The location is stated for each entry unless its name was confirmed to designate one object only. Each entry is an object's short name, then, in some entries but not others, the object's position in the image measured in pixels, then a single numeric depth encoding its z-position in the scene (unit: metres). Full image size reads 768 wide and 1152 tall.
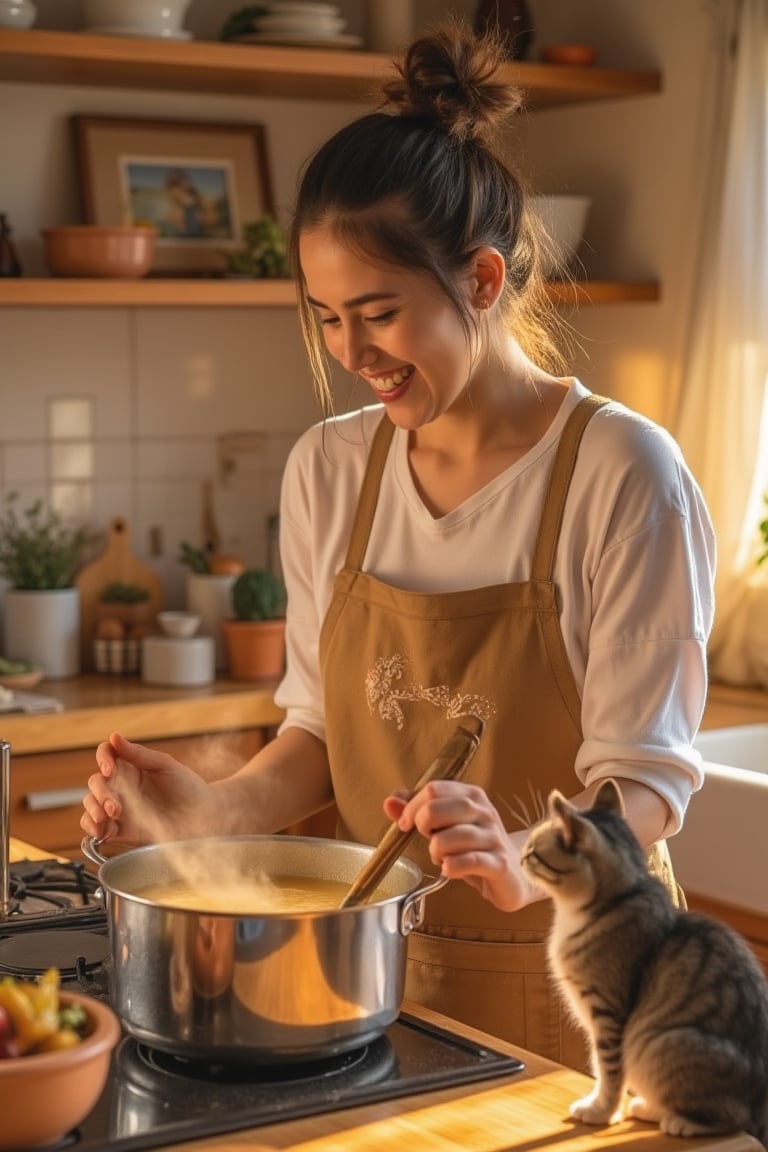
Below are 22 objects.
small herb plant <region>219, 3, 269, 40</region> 3.52
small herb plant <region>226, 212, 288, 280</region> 3.55
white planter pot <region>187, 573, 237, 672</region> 3.67
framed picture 3.58
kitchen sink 2.61
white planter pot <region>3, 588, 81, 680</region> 3.50
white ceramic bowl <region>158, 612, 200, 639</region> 3.50
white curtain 3.51
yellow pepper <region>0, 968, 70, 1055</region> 1.16
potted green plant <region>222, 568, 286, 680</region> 3.54
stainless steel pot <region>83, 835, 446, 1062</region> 1.26
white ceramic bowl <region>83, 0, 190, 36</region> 3.31
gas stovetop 1.21
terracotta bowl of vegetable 1.13
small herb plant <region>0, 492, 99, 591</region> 3.52
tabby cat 1.20
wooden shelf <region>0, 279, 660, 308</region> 3.26
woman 1.64
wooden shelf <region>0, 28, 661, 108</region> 3.22
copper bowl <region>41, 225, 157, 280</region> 3.34
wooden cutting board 3.66
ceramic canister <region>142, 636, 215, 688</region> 3.45
